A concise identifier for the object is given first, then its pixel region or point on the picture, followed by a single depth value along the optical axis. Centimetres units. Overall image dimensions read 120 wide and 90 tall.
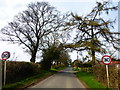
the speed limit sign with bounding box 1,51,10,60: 717
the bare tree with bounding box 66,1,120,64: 1461
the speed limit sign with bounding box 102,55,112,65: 661
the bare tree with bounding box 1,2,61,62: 2012
